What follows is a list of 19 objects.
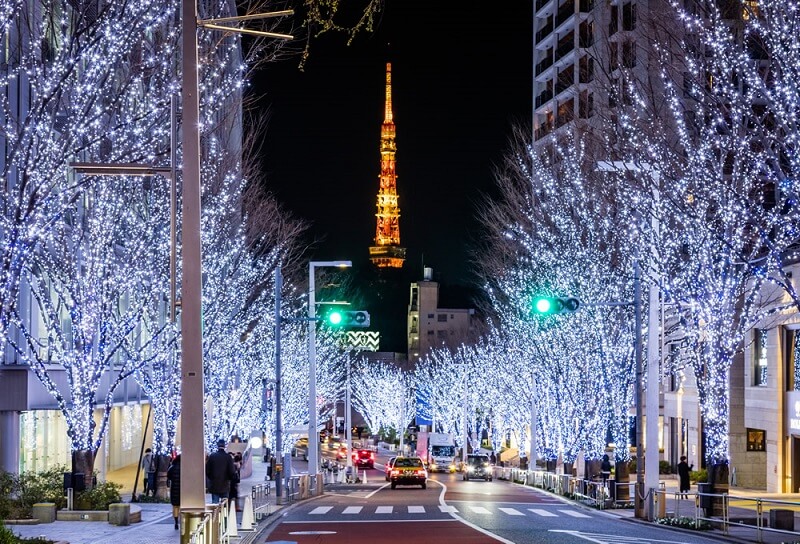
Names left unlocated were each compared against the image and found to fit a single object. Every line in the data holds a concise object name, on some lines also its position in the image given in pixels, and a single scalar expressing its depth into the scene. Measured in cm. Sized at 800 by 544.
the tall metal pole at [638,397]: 2653
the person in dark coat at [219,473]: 2025
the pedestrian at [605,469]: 3764
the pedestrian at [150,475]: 3142
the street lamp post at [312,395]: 3867
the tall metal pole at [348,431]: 5749
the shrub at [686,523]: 2421
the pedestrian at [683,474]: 3059
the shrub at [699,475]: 4323
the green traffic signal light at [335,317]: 2946
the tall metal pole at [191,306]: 1223
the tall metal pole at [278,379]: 3444
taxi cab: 4369
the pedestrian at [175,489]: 2047
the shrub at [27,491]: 2161
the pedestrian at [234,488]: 2078
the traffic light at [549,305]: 2447
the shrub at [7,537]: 1336
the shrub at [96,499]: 2320
